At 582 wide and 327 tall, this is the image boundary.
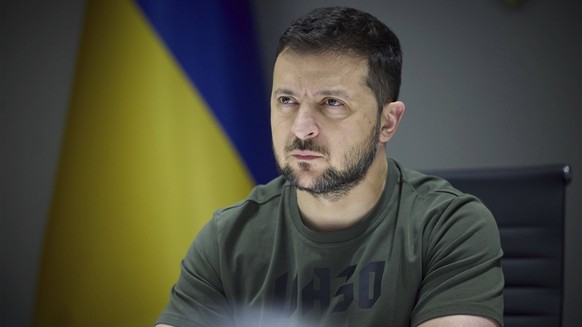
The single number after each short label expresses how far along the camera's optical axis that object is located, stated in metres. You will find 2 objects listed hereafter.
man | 3.82
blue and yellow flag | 4.47
